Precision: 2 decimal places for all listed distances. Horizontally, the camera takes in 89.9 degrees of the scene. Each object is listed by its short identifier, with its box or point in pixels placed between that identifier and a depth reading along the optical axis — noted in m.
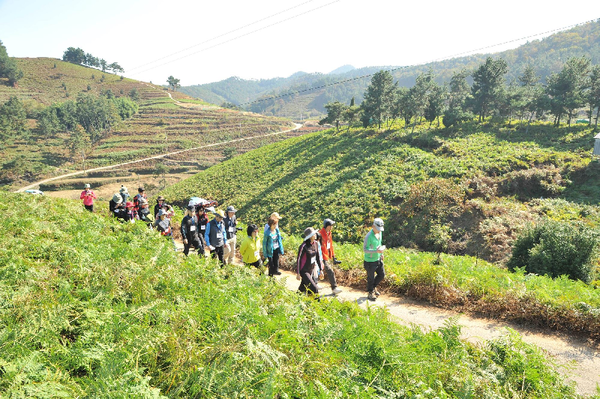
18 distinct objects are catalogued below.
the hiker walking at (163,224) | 10.66
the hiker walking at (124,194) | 12.94
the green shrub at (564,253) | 9.98
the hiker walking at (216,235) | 8.62
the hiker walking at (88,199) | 14.87
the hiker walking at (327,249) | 8.15
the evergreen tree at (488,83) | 45.03
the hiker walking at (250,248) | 8.21
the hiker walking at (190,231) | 9.62
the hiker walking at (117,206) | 11.92
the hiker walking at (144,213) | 12.27
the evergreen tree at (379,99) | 44.50
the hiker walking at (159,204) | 10.95
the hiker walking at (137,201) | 12.58
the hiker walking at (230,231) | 9.37
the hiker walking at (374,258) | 7.63
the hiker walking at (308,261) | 7.07
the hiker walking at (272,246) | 8.22
